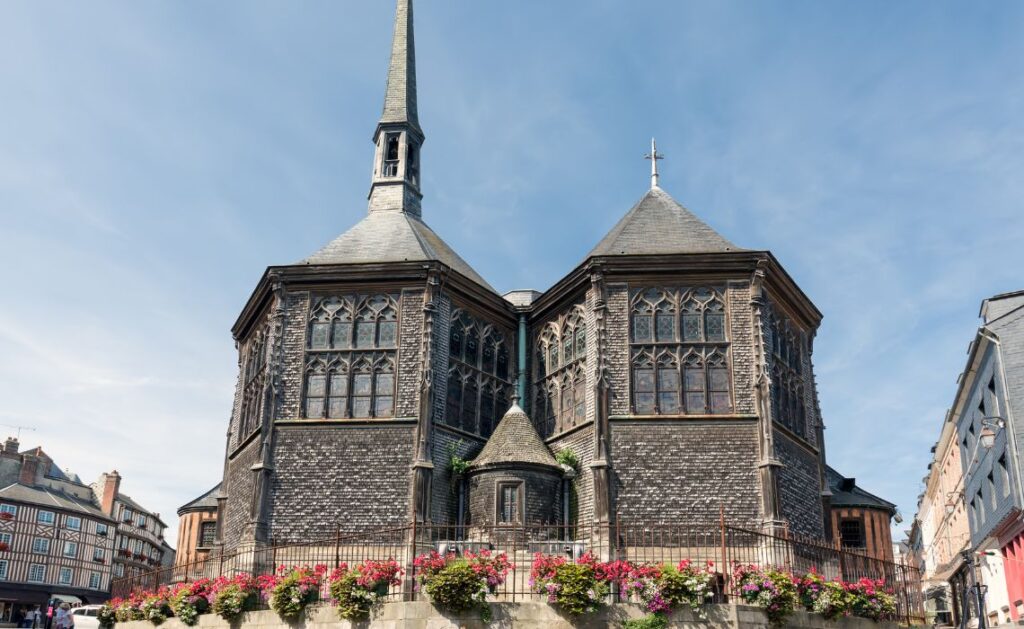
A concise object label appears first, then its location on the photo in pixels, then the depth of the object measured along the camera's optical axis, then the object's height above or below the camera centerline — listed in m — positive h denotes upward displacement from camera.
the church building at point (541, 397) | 23.66 +5.49
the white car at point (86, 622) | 29.10 -0.76
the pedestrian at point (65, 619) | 24.19 -0.54
